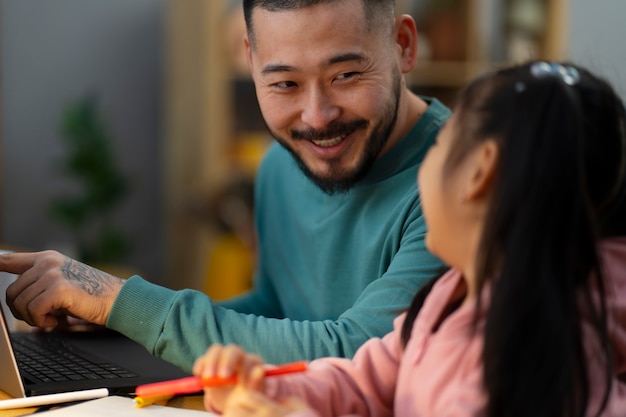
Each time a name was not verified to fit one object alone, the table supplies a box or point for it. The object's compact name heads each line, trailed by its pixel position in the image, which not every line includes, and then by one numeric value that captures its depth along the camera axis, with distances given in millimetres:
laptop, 2174
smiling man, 2183
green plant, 5156
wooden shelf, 5190
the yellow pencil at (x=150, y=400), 2109
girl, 1892
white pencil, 2135
